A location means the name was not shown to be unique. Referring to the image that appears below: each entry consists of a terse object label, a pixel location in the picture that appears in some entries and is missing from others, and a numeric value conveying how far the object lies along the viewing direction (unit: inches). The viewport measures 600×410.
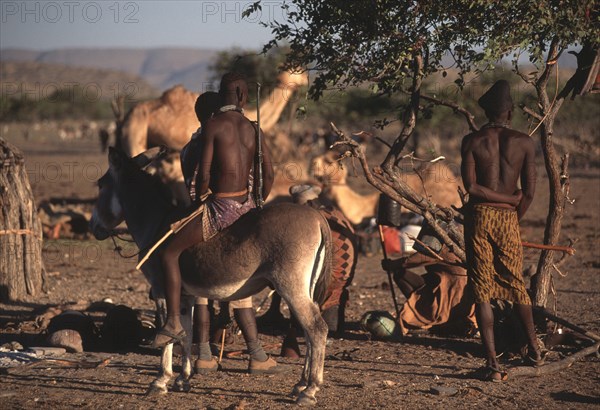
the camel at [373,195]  1263.5
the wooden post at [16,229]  832.9
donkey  500.1
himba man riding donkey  520.1
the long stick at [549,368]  560.4
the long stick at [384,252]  686.8
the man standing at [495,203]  546.0
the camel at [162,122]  1477.6
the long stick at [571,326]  596.4
